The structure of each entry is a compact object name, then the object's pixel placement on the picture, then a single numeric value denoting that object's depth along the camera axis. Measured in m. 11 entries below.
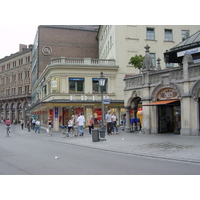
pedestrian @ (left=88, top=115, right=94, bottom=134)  23.91
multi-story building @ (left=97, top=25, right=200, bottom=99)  36.53
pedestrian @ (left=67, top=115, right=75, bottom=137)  22.48
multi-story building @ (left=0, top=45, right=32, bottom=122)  74.53
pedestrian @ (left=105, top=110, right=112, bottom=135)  21.20
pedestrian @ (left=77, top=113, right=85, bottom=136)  21.30
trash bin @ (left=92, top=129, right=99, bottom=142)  17.45
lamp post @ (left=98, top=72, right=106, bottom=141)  17.80
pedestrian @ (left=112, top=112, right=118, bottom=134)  22.08
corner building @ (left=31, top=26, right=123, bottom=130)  33.84
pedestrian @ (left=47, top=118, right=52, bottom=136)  25.73
